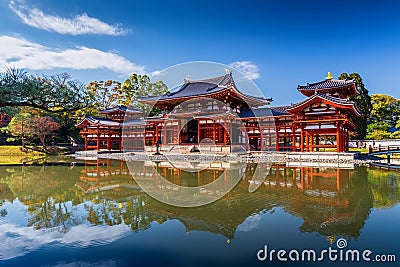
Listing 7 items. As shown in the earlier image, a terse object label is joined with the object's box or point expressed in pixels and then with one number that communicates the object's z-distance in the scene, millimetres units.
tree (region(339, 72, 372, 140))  30641
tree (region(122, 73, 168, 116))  42000
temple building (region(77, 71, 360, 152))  18688
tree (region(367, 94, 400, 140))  30312
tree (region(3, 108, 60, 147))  29500
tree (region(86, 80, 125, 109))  45244
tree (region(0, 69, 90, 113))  11742
